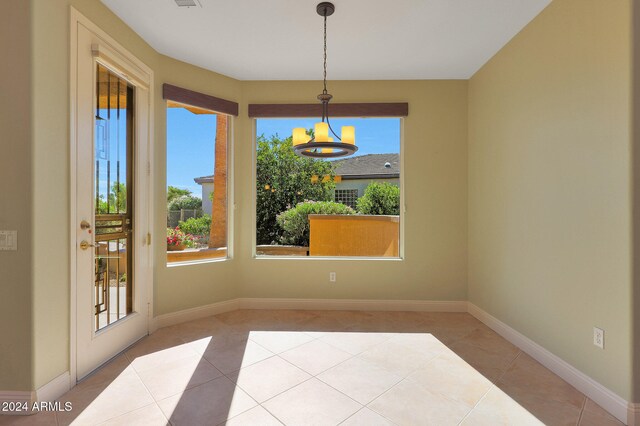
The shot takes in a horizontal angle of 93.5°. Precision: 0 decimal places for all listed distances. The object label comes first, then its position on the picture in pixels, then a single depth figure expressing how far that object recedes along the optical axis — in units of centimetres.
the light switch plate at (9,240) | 174
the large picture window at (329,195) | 367
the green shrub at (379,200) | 368
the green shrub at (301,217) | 381
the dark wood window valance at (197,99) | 300
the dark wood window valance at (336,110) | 349
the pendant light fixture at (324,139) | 224
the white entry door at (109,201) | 209
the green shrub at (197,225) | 329
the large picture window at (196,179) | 315
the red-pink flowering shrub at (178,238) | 315
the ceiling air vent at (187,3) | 224
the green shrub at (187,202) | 323
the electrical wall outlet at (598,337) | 186
